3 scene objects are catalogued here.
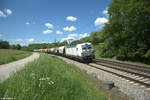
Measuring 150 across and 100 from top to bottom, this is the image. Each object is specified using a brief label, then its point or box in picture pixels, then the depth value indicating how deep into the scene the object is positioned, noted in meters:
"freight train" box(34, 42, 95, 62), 17.59
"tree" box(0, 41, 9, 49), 98.31
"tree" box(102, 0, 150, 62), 14.45
